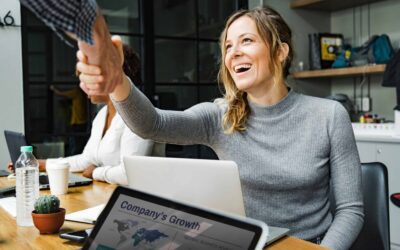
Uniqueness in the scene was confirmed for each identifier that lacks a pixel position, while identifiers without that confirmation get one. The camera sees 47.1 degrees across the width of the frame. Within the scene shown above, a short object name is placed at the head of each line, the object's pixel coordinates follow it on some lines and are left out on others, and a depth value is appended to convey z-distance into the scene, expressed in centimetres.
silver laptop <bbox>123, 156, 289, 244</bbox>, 101
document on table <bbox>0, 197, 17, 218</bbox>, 145
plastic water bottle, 131
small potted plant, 119
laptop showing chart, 65
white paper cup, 174
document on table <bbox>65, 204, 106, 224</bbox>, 132
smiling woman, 143
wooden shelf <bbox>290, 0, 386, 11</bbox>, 434
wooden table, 109
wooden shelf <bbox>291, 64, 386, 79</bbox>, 383
